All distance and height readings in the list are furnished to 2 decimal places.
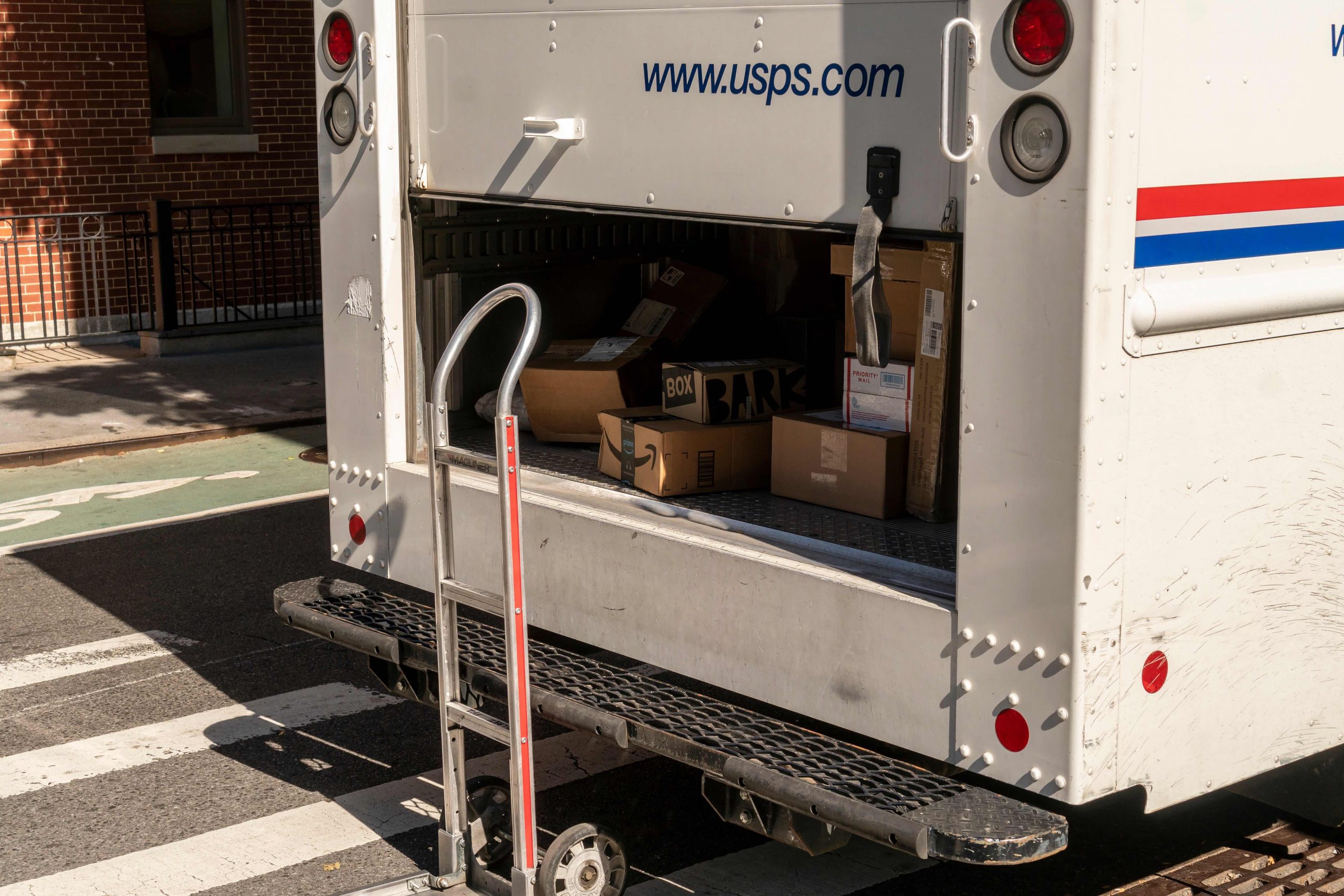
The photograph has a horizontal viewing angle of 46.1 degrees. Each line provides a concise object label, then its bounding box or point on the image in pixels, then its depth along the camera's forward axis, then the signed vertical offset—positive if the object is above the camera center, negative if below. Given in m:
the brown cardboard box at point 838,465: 4.08 -0.67
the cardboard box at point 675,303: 5.34 -0.32
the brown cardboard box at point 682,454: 4.44 -0.69
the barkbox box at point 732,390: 4.67 -0.54
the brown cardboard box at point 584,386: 5.07 -0.56
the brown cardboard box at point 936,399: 3.76 -0.47
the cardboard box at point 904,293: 4.00 -0.21
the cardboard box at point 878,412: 4.07 -0.53
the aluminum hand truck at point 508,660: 3.67 -1.08
